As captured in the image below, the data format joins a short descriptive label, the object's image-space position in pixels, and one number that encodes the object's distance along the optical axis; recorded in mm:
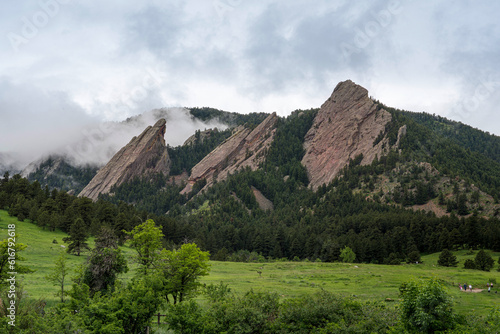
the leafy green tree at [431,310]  23828
